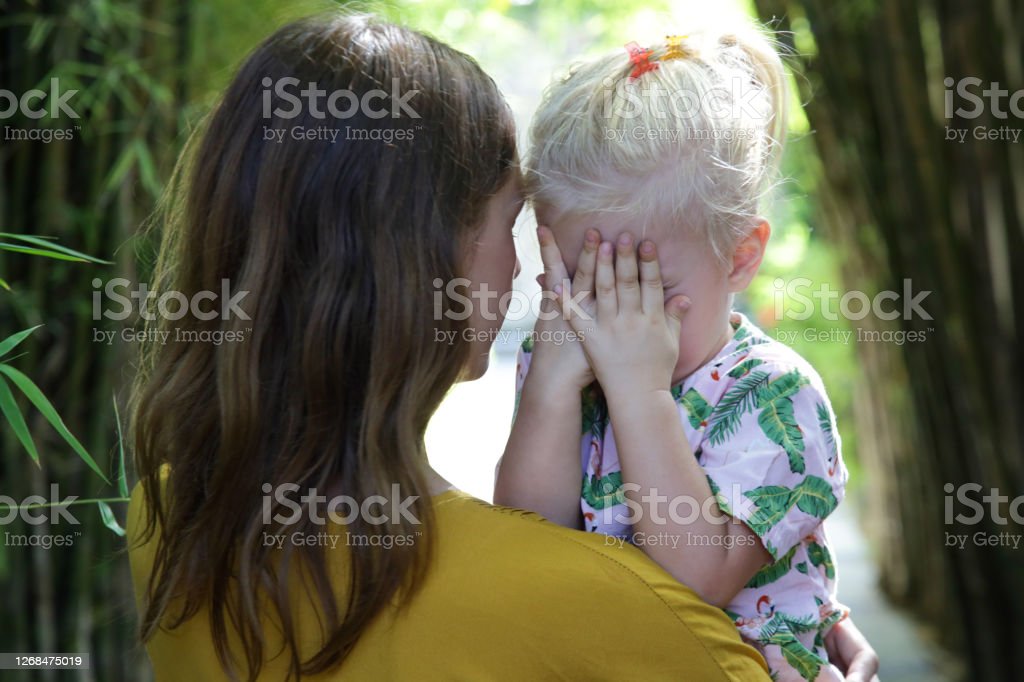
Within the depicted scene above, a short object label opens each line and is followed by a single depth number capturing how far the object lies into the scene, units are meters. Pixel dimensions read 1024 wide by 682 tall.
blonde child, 2.11
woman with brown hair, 2.02
